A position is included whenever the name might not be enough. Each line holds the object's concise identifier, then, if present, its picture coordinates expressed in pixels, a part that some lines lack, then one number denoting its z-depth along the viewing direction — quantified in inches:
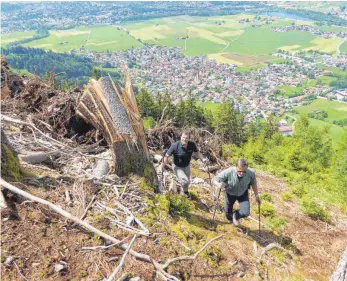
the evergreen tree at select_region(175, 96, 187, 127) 1439.0
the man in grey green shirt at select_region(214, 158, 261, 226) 234.2
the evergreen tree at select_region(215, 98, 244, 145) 1424.7
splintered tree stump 252.7
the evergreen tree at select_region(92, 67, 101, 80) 1230.3
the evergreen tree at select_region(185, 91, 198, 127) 1456.7
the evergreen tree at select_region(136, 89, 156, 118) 1433.3
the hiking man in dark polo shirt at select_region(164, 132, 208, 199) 274.3
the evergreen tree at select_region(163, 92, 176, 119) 1427.2
